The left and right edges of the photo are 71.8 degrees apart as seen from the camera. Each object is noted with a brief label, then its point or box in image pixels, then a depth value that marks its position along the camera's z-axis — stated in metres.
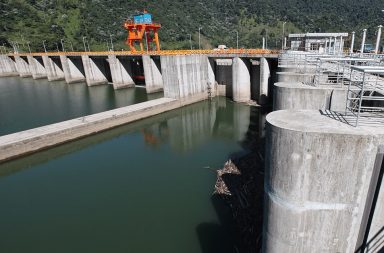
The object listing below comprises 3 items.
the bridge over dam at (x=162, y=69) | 34.47
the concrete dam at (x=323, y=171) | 6.46
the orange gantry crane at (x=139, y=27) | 45.84
